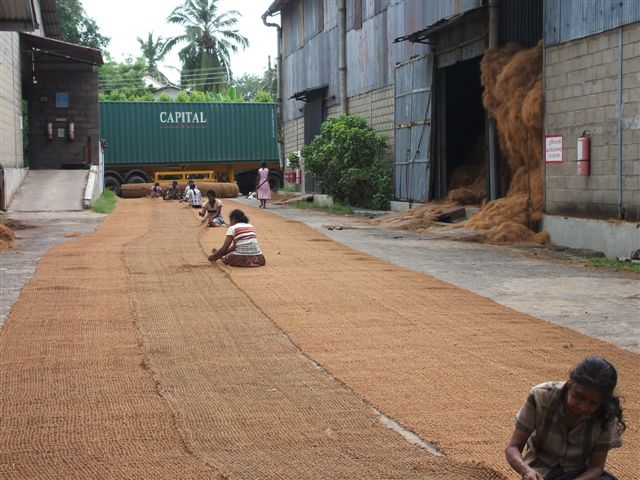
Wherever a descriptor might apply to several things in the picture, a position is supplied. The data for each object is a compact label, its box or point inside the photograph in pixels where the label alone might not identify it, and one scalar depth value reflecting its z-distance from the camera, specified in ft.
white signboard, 52.39
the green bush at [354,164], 84.89
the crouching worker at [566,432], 11.58
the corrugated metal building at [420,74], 66.59
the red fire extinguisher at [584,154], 48.93
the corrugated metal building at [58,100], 104.53
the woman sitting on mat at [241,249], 39.65
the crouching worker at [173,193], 104.94
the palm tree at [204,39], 198.29
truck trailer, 132.57
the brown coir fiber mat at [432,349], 17.33
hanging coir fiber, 55.26
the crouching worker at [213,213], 59.36
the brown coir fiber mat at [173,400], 14.80
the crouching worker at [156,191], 112.06
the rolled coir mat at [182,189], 120.88
